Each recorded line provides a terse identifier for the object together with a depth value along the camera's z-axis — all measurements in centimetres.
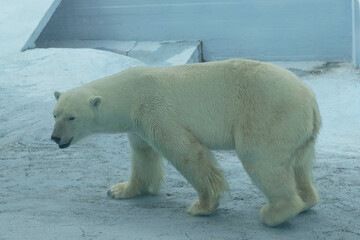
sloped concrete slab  1557
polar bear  601
